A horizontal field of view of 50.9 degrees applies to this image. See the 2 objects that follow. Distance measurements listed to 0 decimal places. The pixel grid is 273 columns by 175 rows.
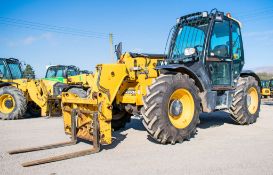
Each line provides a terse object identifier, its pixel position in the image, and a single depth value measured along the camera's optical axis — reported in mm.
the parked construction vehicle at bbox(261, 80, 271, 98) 28180
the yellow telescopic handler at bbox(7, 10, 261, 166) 5527
